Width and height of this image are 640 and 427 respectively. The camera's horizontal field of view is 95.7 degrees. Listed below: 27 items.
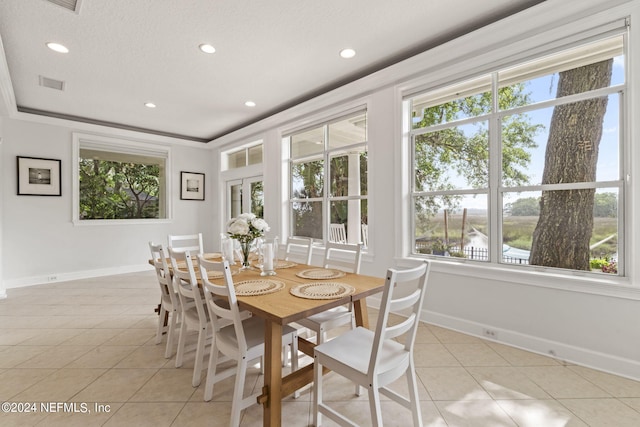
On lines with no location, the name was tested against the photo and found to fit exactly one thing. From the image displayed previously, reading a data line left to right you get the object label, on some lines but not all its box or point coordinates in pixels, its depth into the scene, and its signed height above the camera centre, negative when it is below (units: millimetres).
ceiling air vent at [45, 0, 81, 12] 2303 +1692
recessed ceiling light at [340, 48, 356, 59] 3056 +1732
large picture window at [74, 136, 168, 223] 5355 +662
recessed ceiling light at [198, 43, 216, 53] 2924 +1706
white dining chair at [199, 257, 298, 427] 1580 -760
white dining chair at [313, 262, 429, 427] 1308 -735
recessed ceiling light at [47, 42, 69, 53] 2867 +1682
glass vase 2525 -334
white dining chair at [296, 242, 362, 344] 2012 -757
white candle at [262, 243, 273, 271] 2336 -356
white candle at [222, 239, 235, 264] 2750 -339
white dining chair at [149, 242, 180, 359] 2359 -710
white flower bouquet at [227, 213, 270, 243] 2411 -117
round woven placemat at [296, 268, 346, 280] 2215 -479
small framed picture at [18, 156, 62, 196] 4652 +620
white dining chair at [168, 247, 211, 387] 1918 -735
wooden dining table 1493 -527
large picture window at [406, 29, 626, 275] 2234 +467
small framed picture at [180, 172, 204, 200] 6441 +641
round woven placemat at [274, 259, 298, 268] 2674 -476
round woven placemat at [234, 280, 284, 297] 1793 -484
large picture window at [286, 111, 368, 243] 3947 +543
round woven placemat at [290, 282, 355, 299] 1726 -483
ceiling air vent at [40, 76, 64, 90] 3647 +1697
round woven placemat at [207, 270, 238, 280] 2205 -483
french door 5750 +373
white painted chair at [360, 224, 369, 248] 3703 -267
